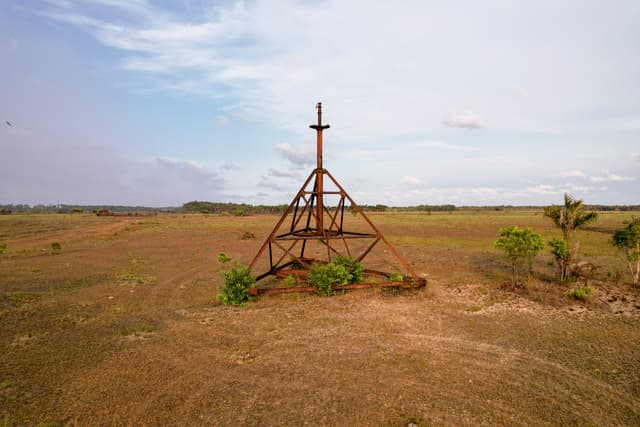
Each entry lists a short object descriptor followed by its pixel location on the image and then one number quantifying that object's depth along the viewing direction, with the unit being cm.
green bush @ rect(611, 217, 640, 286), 1233
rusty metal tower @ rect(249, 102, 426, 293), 1152
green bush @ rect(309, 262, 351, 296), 1171
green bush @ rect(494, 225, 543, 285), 1244
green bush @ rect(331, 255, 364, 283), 1259
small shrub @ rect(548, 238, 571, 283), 1255
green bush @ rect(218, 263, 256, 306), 1098
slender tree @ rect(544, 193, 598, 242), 1477
